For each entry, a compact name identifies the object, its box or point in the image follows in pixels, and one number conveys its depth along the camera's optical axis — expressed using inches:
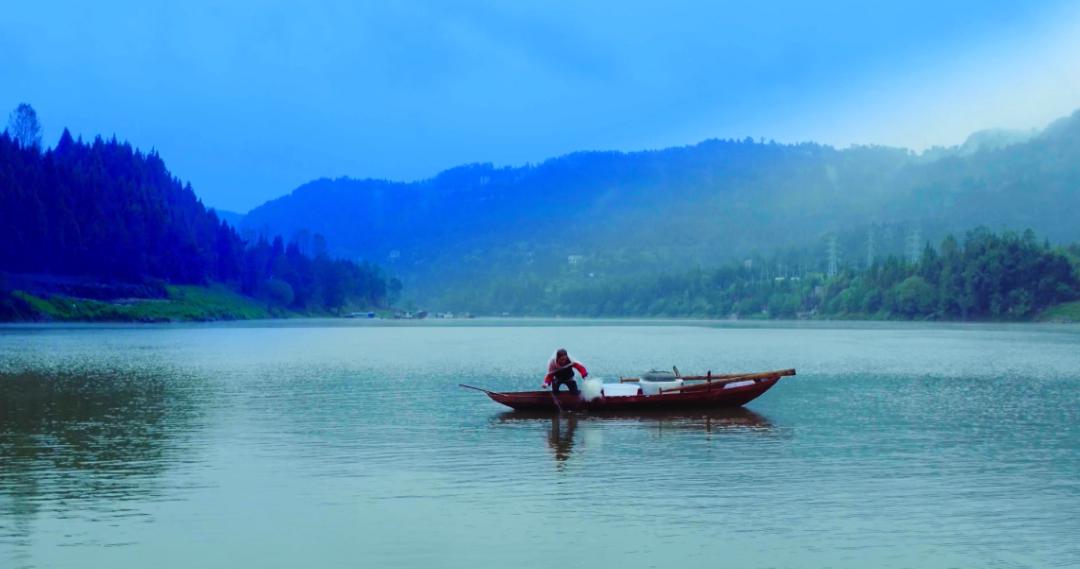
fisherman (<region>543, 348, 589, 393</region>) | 1909.4
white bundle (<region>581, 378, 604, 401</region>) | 1905.8
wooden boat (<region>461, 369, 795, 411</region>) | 1913.1
